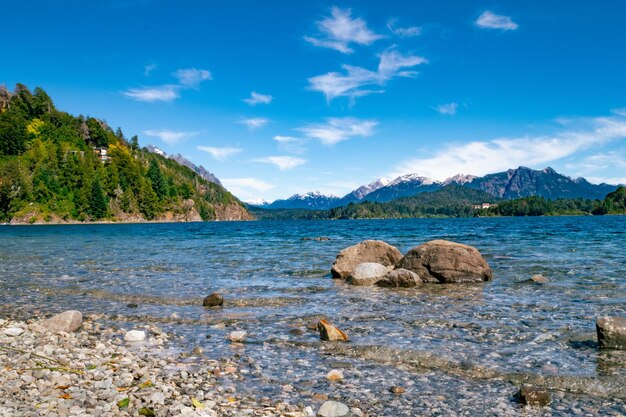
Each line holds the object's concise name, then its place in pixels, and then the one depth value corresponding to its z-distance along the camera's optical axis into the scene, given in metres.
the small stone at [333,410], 6.65
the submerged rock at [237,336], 10.95
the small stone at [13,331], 11.05
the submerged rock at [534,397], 7.02
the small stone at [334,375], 8.25
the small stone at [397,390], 7.59
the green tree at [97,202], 176.75
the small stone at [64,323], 11.62
